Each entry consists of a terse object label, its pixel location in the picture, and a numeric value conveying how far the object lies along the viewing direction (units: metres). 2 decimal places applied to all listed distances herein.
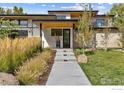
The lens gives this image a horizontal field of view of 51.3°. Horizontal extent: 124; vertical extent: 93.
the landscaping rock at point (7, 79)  2.12
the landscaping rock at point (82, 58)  3.79
